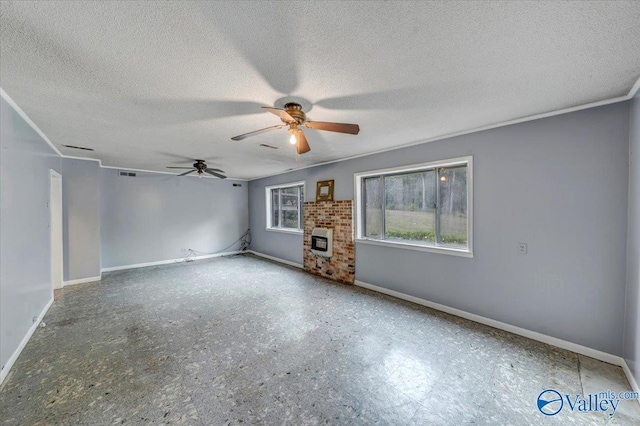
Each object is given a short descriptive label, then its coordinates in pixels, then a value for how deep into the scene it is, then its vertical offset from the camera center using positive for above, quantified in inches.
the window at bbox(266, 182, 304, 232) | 253.4 +3.9
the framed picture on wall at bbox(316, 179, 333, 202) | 202.4 +16.7
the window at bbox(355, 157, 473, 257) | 134.0 +2.2
